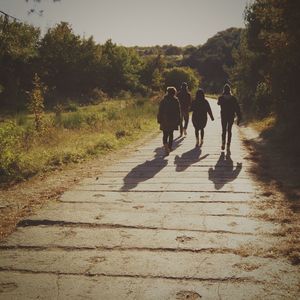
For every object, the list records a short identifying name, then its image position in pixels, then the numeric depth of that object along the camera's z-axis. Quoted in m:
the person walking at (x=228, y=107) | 11.08
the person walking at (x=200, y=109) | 12.29
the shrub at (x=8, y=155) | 8.69
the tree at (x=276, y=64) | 10.41
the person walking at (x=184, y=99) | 14.78
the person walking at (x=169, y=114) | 11.12
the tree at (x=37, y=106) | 15.66
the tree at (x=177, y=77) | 49.97
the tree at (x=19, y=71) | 35.19
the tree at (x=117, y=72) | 47.47
